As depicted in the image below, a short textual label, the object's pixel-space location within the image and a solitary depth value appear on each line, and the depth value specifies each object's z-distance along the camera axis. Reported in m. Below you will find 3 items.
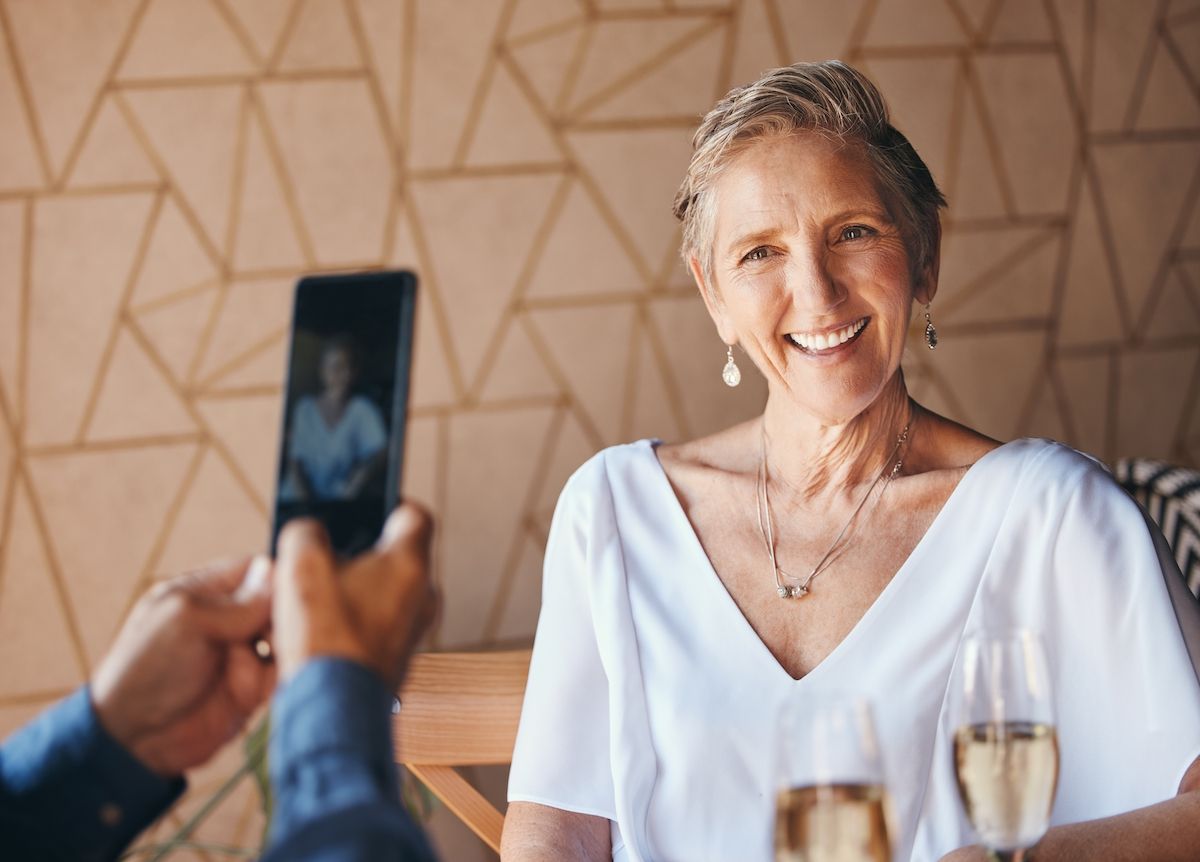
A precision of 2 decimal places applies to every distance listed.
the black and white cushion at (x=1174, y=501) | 2.60
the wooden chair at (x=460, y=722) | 1.78
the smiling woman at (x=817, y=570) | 1.47
